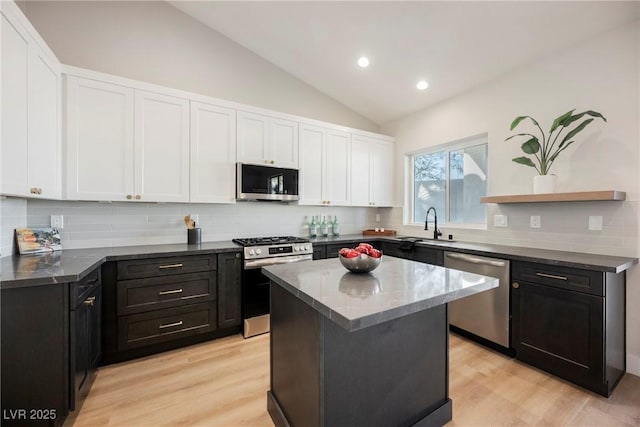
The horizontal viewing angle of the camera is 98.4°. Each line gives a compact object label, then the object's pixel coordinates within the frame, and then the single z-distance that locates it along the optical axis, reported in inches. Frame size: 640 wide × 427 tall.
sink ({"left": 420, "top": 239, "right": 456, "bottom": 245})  119.6
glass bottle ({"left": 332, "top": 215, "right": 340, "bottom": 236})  158.2
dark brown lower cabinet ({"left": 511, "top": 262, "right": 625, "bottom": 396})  73.1
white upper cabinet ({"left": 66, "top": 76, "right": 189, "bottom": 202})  90.2
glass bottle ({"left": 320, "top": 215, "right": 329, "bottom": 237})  154.6
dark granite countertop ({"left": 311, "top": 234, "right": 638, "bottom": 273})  74.0
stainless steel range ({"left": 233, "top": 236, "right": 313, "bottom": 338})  106.9
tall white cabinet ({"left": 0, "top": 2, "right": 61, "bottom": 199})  64.3
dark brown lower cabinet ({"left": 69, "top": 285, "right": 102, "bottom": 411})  61.9
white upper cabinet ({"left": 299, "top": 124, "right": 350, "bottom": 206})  136.8
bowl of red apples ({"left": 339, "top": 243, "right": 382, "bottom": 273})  60.0
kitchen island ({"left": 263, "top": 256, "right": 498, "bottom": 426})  45.5
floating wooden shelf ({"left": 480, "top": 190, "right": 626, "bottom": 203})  80.1
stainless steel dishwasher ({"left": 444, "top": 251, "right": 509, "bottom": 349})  92.7
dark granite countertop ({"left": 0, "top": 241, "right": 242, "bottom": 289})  57.7
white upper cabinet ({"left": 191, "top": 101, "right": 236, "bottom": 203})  109.1
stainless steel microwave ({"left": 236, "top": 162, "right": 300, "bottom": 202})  116.6
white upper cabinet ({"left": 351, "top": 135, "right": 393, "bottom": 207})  153.7
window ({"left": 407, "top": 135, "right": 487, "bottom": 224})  129.0
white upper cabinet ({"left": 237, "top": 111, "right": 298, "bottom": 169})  119.6
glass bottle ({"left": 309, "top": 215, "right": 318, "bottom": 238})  150.5
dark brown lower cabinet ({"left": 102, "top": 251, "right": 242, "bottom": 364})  86.7
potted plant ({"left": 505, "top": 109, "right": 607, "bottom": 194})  89.6
